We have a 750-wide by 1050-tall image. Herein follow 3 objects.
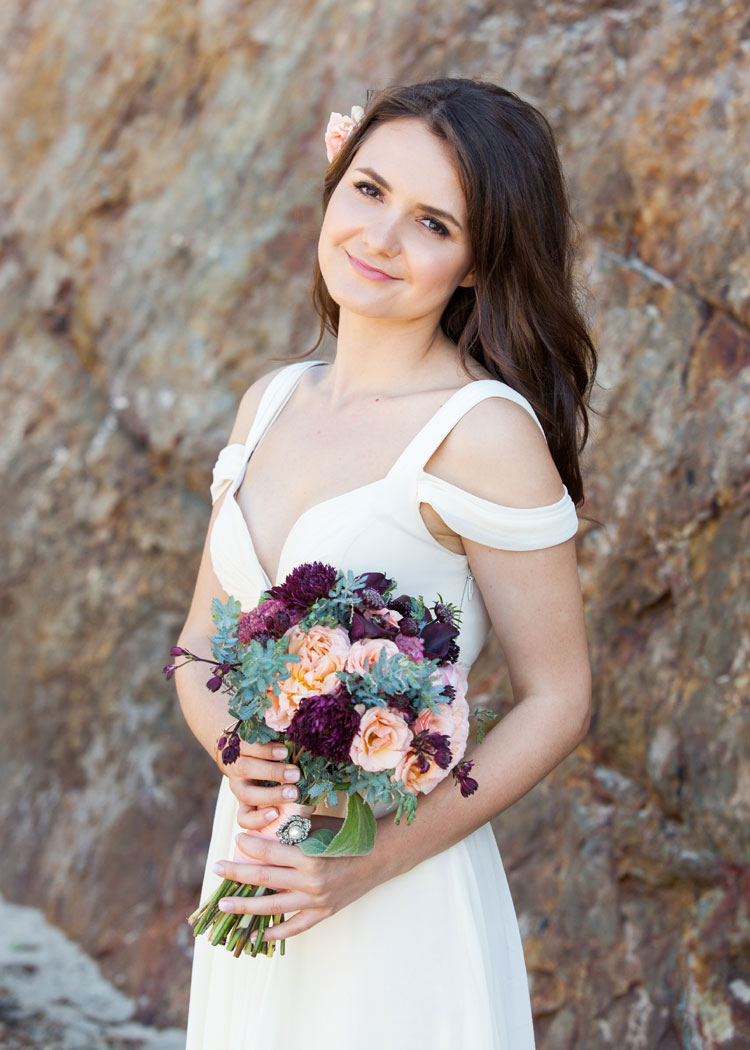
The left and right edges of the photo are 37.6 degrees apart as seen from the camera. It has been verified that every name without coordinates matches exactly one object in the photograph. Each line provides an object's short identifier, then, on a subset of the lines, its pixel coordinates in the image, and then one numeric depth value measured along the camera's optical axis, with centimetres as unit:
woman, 219
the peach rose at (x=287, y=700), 186
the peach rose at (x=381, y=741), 183
